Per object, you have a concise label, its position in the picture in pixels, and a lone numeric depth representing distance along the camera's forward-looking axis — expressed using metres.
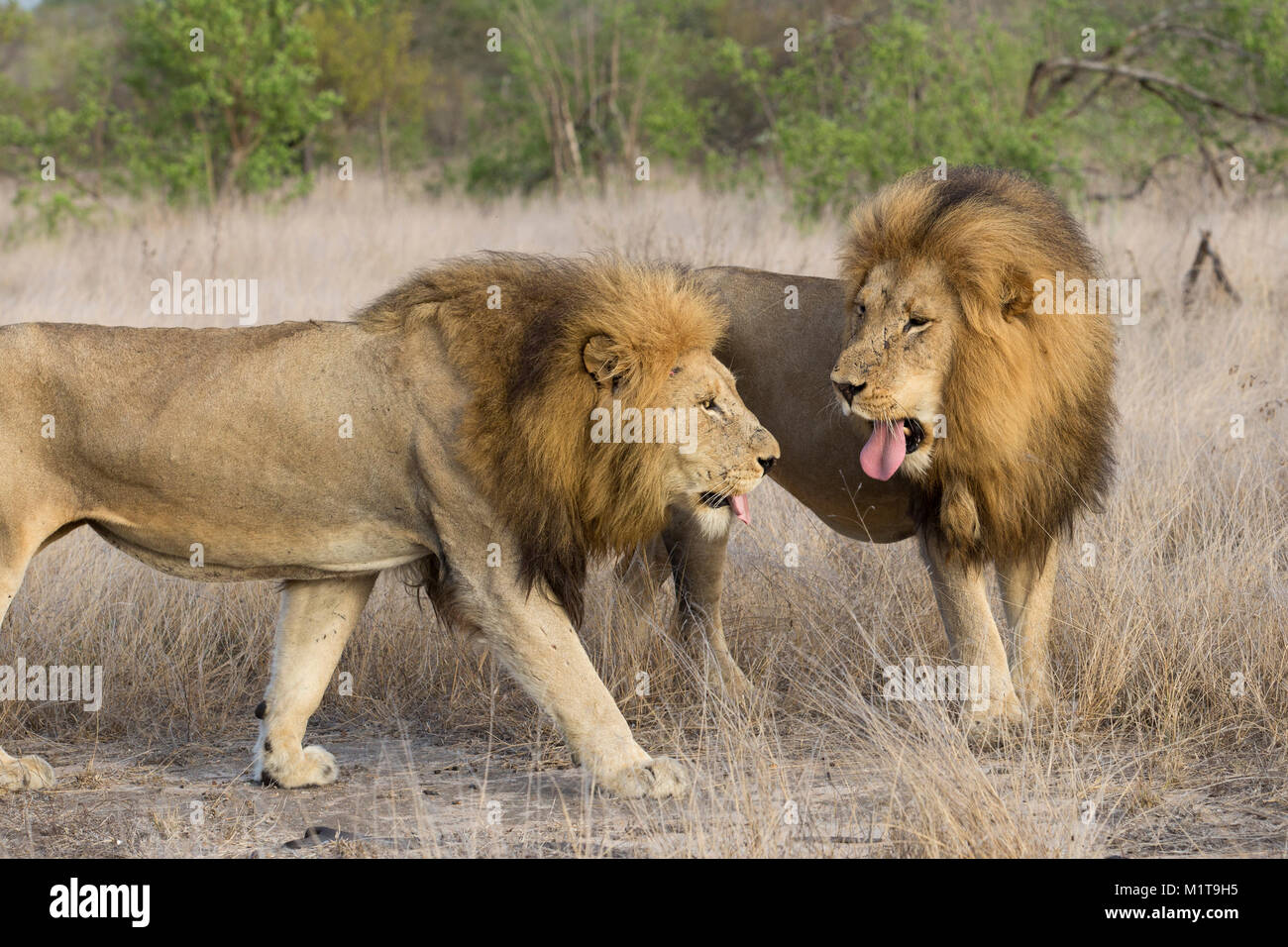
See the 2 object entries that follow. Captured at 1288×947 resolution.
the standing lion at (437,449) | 7.98
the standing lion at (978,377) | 8.27
